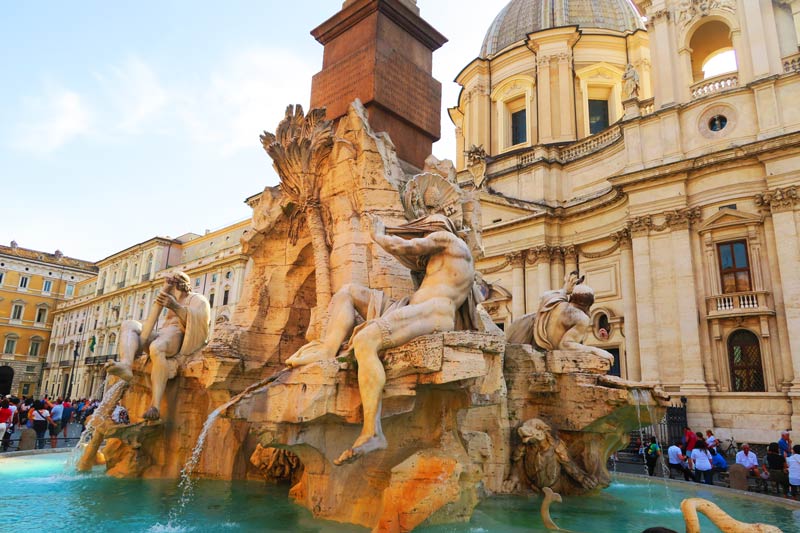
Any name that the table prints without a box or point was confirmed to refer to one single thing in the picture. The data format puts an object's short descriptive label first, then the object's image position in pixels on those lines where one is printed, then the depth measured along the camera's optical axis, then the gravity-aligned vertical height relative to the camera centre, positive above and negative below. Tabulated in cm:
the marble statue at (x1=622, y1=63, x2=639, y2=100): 2227 +1314
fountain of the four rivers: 451 +42
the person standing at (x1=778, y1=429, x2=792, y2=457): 1151 -62
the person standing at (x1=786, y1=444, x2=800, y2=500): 847 -86
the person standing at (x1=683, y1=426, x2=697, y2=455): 1234 -59
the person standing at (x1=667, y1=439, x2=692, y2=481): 1047 -88
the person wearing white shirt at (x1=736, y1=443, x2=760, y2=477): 1021 -82
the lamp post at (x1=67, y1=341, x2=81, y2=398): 4412 +238
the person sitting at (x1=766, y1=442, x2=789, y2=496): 877 -88
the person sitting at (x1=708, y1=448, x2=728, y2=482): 1068 -95
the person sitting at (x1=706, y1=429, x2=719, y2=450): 1336 -66
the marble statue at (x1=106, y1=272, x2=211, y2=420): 714 +83
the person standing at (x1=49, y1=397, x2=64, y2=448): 1388 -67
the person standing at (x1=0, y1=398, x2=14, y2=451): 1075 -67
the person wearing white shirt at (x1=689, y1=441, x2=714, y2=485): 973 -87
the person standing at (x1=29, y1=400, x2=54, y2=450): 1336 -69
